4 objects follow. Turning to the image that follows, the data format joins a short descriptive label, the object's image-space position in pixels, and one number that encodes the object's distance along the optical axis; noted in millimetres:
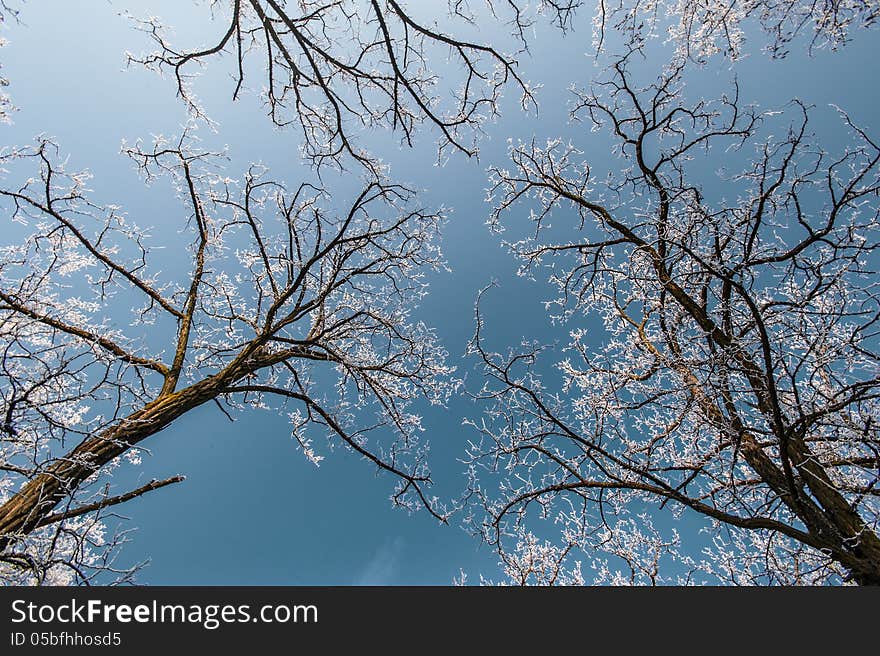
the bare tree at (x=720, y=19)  3449
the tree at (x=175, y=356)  2965
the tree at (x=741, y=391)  3164
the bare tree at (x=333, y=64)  3488
